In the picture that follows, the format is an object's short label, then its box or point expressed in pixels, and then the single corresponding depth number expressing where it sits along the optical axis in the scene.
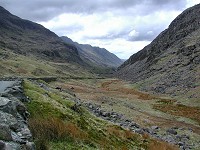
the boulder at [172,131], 22.31
